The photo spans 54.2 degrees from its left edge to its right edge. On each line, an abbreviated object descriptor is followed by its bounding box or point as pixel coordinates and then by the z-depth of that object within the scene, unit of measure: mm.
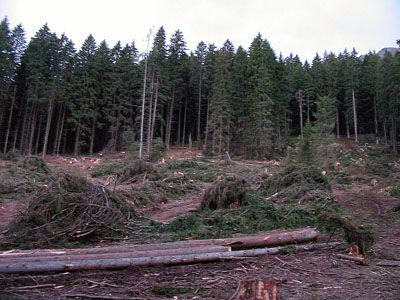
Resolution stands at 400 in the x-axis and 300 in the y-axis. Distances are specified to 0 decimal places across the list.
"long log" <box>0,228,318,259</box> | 6887
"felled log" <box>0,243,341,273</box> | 5848
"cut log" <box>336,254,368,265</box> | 6907
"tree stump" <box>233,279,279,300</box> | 4422
